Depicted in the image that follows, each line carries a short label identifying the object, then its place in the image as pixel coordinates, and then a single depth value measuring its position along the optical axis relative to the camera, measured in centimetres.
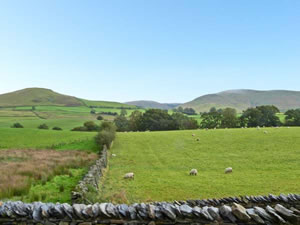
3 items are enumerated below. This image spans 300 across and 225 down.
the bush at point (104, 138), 3016
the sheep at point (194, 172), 1650
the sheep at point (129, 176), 1536
